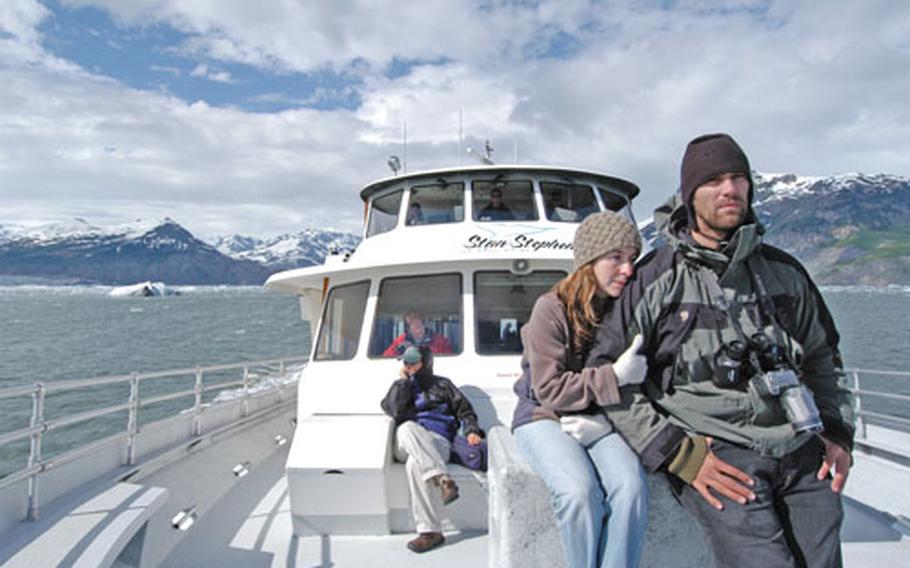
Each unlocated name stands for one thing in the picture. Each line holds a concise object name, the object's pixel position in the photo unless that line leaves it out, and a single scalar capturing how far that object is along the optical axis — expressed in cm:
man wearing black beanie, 208
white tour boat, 346
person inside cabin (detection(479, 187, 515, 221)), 695
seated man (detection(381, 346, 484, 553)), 460
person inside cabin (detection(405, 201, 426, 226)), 716
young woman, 220
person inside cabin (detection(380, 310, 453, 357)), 609
